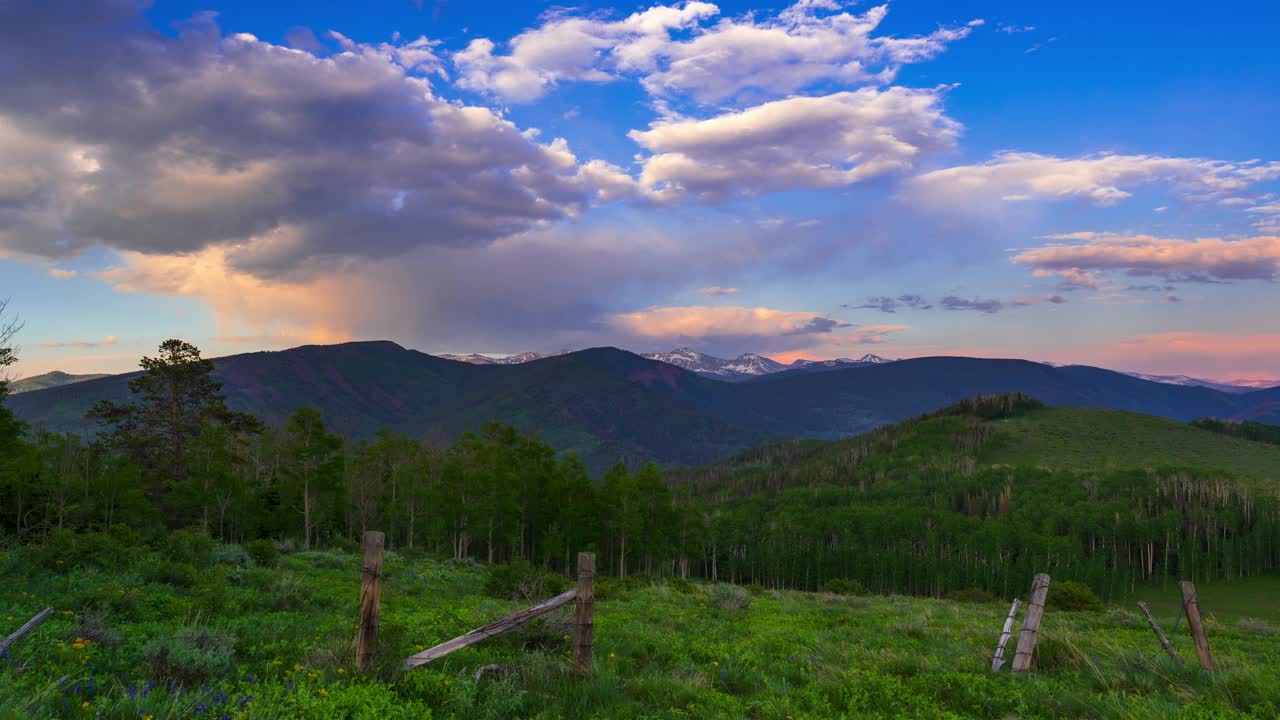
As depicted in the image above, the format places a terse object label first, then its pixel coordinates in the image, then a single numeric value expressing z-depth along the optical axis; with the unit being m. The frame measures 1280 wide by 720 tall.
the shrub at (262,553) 23.00
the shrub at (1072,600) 35.84
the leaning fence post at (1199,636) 11.54
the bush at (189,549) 17.94
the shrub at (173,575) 15.16
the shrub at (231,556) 20.47
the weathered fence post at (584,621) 9.77
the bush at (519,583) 20.97
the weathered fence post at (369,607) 8.71
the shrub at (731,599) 22.03
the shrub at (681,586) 27.85
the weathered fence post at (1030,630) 11.37
